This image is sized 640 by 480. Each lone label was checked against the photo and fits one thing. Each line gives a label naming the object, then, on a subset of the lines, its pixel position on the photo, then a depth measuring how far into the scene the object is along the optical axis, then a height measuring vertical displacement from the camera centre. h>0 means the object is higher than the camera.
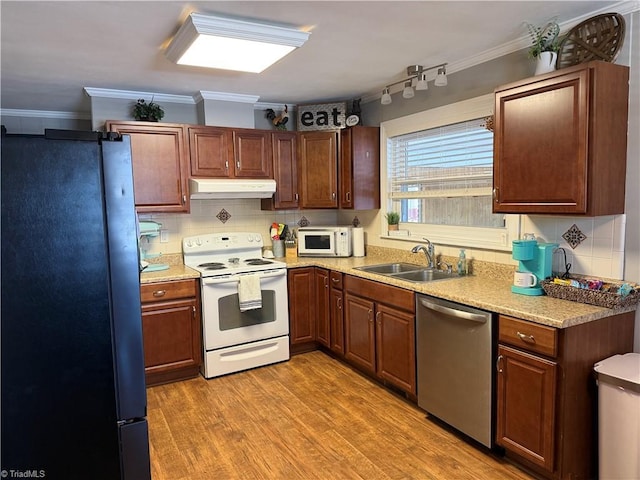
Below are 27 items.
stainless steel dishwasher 2.44 -0.93
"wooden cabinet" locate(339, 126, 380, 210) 4.11 +0.38
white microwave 4.28 -0.32
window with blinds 3.24 +0.25
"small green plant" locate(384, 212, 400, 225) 4.05 -0.10
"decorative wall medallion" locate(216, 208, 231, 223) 4.34 -0.05
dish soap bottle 3.26 -0.43
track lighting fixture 2.93 +0.88
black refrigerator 1.16 -0.26
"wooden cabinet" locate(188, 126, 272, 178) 3.88 +0.52
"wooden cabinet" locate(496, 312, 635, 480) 2.09 -0.90
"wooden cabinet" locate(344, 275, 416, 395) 3.01 -0.91
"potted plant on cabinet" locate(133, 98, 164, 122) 3.76 +0.84
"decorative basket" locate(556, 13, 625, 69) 2.27 +0.86
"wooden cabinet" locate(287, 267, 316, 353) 4.03 -0.88
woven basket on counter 2.19 -0.48
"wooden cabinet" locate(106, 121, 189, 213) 3.65 +0.39
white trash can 1.97 -0.98
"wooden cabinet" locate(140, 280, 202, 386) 3.43 -0.93
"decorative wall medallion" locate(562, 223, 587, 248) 2.53 -0.19
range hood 3.80 +0.19
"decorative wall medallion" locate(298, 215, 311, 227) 4.73 -0.14
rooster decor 4.34 +0.89
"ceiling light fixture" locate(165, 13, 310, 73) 2.33 +0.94
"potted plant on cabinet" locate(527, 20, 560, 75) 2.42 +0.86
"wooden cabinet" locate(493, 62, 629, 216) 2.17 +0.33
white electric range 3.63 -0.86
